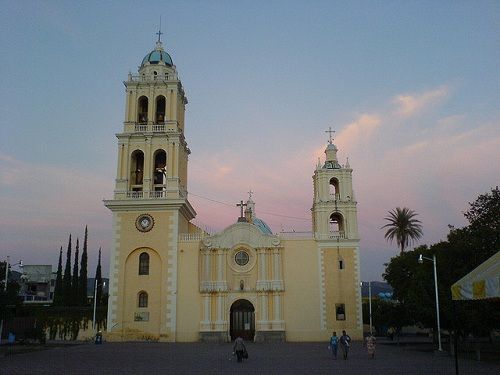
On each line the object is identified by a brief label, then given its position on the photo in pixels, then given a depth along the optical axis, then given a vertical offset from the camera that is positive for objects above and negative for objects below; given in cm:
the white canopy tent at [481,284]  1068 +54
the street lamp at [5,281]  3067 +168
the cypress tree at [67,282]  5703 +296
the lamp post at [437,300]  2905 +49
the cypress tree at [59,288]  5759 +238
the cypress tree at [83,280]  5847 +330
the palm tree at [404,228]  5875 +871
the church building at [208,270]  4031 +299
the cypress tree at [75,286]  5742 +252
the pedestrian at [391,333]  4676 -207
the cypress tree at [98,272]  6526 +450
